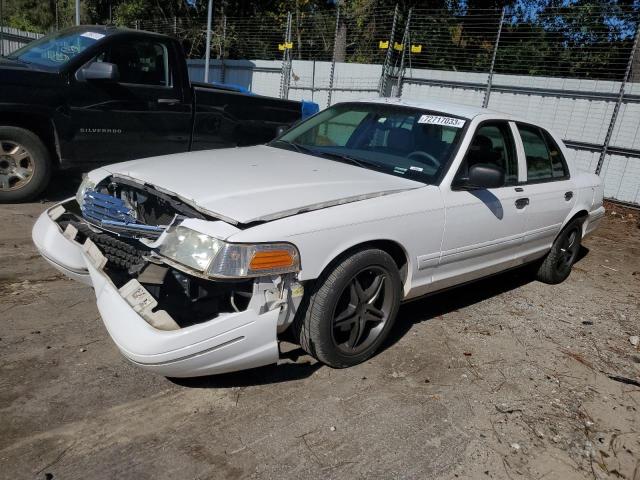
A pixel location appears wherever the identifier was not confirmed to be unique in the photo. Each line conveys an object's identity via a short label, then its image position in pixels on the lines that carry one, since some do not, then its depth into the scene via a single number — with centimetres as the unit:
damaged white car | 267
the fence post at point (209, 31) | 1312
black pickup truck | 560
